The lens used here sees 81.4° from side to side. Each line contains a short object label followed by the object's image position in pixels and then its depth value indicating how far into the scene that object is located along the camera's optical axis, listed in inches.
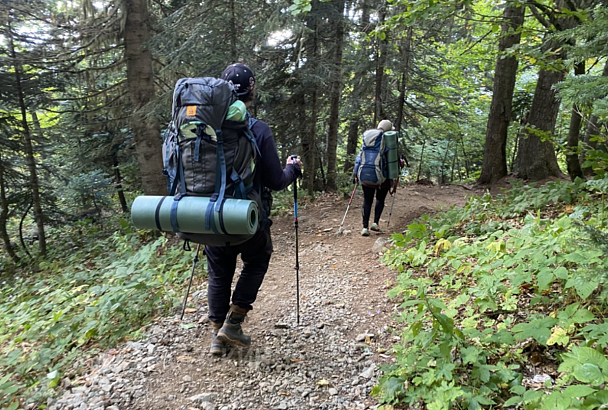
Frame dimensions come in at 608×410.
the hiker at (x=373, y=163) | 268.7
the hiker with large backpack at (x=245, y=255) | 125.0
